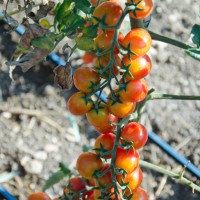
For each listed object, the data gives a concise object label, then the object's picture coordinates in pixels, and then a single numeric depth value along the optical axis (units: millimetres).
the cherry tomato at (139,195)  718
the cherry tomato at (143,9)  580
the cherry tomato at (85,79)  633
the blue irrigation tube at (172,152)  1185
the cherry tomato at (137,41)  590
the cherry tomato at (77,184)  779
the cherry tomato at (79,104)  642
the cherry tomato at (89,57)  800
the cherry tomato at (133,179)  696
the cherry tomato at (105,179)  692
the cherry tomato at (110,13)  588
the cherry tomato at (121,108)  639
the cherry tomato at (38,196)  796
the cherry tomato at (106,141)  695
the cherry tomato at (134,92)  614
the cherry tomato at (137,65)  600
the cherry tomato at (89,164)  707
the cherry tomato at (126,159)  668
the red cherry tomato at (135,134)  668
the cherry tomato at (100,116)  654
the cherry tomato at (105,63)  607
